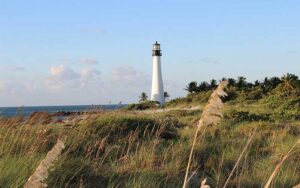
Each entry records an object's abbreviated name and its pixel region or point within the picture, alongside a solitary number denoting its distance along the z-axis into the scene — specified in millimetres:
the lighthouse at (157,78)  58862
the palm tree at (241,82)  53947
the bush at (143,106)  41612
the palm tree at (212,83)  58050
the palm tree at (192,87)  56719
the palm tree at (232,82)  53394
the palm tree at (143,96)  62438
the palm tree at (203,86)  57009
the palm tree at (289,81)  45406
